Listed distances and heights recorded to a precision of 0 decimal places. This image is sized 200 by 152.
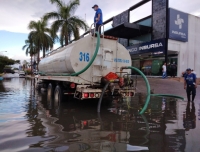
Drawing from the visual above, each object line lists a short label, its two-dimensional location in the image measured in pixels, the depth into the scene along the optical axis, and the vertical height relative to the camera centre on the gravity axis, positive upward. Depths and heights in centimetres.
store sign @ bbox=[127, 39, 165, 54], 1864 +315
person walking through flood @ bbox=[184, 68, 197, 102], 899 -28
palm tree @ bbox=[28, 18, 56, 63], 3338 +716
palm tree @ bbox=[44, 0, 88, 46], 2052 +617
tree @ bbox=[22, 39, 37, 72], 4319 +625
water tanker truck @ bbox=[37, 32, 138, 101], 689 +23
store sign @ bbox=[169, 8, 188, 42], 1850 +524
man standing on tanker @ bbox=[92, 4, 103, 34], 812 +261
